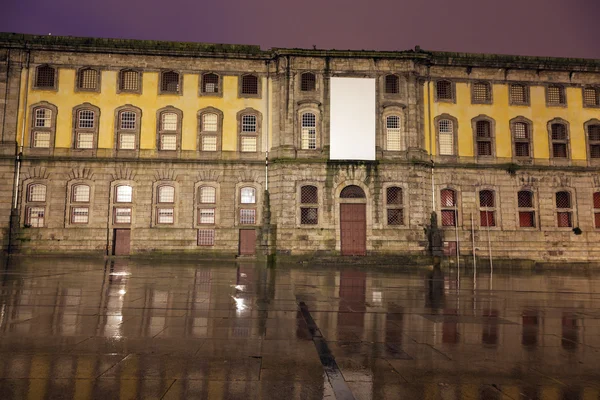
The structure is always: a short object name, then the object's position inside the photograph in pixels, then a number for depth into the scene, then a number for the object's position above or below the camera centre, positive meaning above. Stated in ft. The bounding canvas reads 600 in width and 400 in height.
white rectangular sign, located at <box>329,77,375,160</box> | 90.48 +25.18
